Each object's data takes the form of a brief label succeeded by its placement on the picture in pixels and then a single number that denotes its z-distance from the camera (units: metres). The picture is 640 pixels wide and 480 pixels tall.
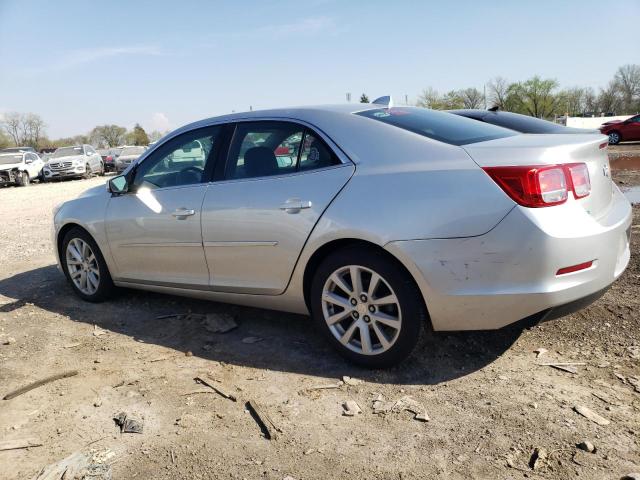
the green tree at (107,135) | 109.00
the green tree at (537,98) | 76.38
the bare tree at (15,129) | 102.56
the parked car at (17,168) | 24.45
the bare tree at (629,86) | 88.62
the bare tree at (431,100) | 68.88
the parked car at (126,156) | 29.46
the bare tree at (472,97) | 75.44
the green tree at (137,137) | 108.25
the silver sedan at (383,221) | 2.79
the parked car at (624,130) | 26.08
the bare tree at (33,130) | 105.25
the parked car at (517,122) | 5.53
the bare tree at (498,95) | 77.81
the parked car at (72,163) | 26.25
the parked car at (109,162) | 33.06
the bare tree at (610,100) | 89.00
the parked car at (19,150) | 27.22
